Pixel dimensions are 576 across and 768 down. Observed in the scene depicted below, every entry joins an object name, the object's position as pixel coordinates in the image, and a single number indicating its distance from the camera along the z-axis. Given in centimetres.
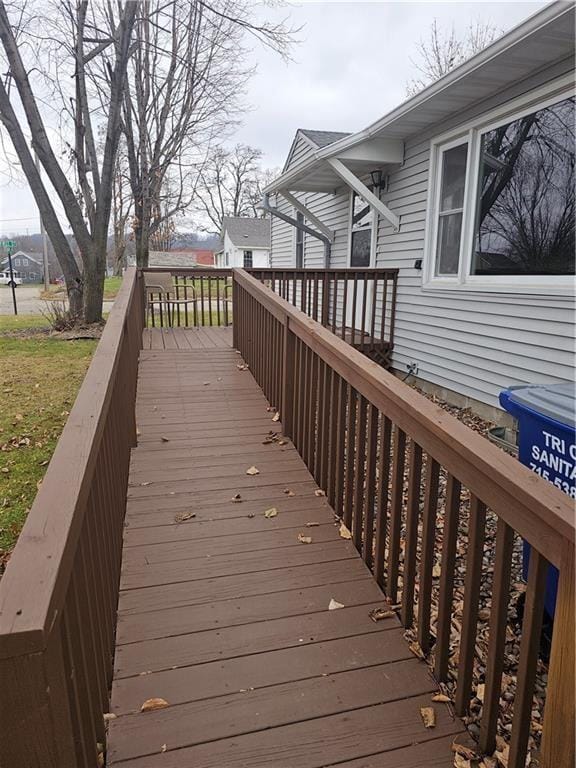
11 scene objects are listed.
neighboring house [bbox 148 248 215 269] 4709
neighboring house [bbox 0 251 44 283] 7234
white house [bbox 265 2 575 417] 436
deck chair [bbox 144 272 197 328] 876
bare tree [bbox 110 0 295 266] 1291
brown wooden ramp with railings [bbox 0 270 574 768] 111
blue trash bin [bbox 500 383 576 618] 195
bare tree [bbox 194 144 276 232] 4275
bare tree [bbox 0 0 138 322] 955
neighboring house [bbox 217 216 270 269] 3831
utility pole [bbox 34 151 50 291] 2298
